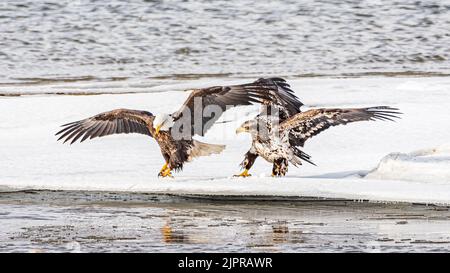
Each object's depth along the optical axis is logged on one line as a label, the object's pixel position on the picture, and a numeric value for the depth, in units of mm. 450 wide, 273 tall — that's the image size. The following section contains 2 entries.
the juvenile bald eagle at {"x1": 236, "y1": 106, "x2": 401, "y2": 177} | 17641
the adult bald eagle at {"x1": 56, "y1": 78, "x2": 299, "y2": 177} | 17984
